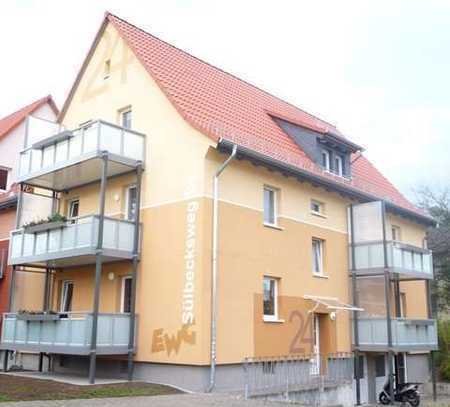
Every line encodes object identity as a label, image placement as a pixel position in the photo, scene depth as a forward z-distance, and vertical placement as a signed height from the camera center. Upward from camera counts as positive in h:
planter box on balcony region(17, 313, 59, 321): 16.03 +0.68
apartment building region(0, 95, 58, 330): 21.77 +7.11
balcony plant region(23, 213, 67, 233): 16.84 +3.37
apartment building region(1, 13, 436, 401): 15.37 +3.07
